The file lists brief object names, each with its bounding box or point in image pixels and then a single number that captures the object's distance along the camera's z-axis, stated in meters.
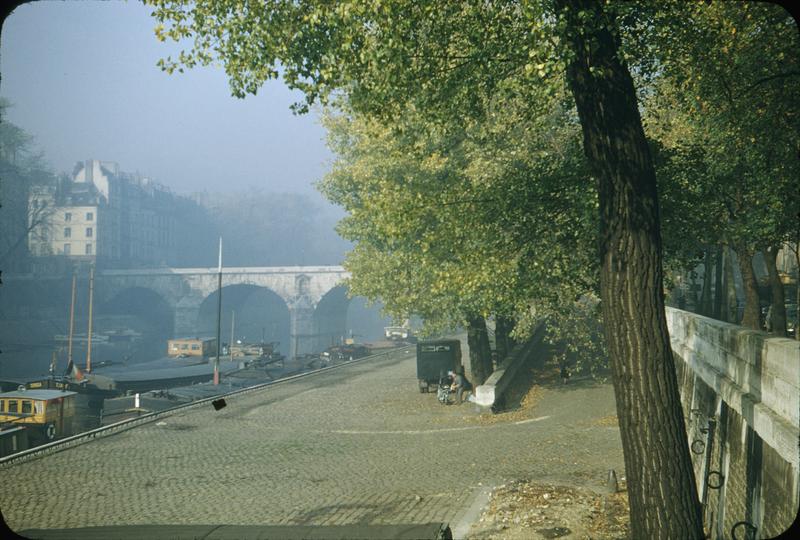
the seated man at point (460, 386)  30.23
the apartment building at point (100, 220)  103.25
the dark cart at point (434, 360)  32.88
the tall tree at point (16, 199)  91.31
